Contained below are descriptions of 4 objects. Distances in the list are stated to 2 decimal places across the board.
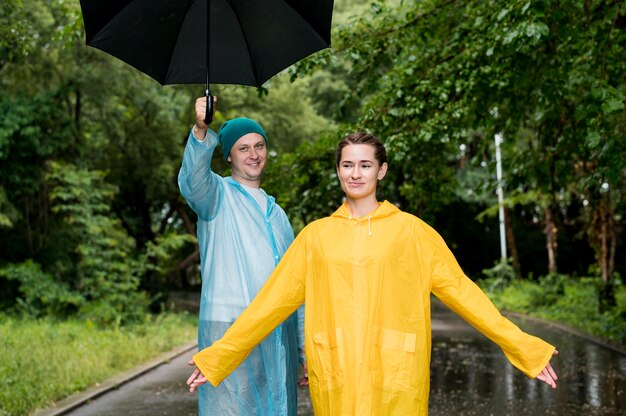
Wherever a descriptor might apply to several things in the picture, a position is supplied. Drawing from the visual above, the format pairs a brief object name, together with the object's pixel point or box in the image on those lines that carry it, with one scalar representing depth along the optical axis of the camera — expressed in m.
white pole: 35.00
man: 4.11
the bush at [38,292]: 19.94
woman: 3.74
